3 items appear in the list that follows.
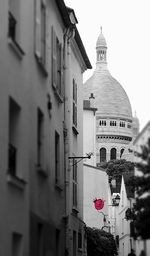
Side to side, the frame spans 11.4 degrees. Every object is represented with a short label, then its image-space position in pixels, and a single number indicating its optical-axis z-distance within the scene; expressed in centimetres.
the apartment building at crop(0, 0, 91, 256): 1509
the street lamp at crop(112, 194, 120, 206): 5090
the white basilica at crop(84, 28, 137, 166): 17538
